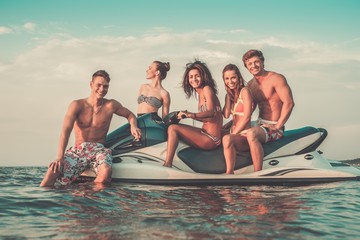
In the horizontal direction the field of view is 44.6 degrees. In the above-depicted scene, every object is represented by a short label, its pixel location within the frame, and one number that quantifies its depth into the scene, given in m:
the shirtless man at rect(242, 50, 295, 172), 6.54
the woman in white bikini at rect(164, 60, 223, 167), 6.47
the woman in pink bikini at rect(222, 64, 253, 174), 6.43
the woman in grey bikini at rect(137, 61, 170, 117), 7.35
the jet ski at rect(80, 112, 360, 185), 6.53
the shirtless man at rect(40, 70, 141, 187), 6.18
